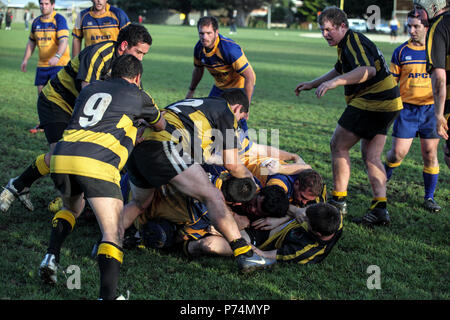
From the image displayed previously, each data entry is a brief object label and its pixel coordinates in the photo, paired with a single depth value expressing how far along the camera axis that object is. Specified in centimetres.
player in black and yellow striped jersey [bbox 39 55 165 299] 650
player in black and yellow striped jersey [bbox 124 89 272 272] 767
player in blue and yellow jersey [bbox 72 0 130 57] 1533
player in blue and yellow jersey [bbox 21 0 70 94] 1711
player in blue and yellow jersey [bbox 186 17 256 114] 1216
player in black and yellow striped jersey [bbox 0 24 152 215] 887
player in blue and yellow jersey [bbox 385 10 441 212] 1134
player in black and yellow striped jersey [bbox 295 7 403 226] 955
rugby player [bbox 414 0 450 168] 831
